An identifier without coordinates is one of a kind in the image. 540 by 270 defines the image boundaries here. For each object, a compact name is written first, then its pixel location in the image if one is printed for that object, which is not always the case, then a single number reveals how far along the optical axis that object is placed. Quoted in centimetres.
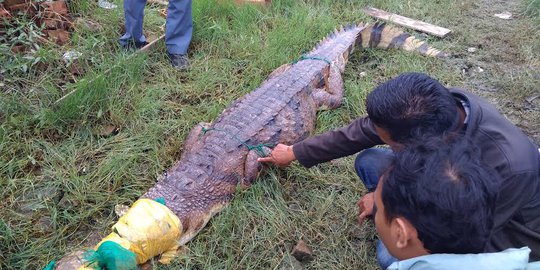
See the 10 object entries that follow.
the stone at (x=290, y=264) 253
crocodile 271
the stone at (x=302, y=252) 253
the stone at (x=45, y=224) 260
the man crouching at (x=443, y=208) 140
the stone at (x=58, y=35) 394
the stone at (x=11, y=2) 383
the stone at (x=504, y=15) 539
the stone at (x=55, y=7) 402
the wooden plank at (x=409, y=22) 497
